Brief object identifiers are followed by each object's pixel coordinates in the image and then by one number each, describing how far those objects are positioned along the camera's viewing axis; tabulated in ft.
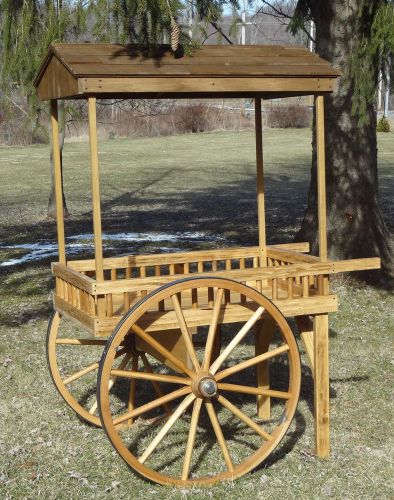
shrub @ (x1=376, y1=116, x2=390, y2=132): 128.16
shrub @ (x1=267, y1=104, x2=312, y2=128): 144.66
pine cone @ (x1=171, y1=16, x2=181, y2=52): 17.31
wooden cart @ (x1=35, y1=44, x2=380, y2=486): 15.99
